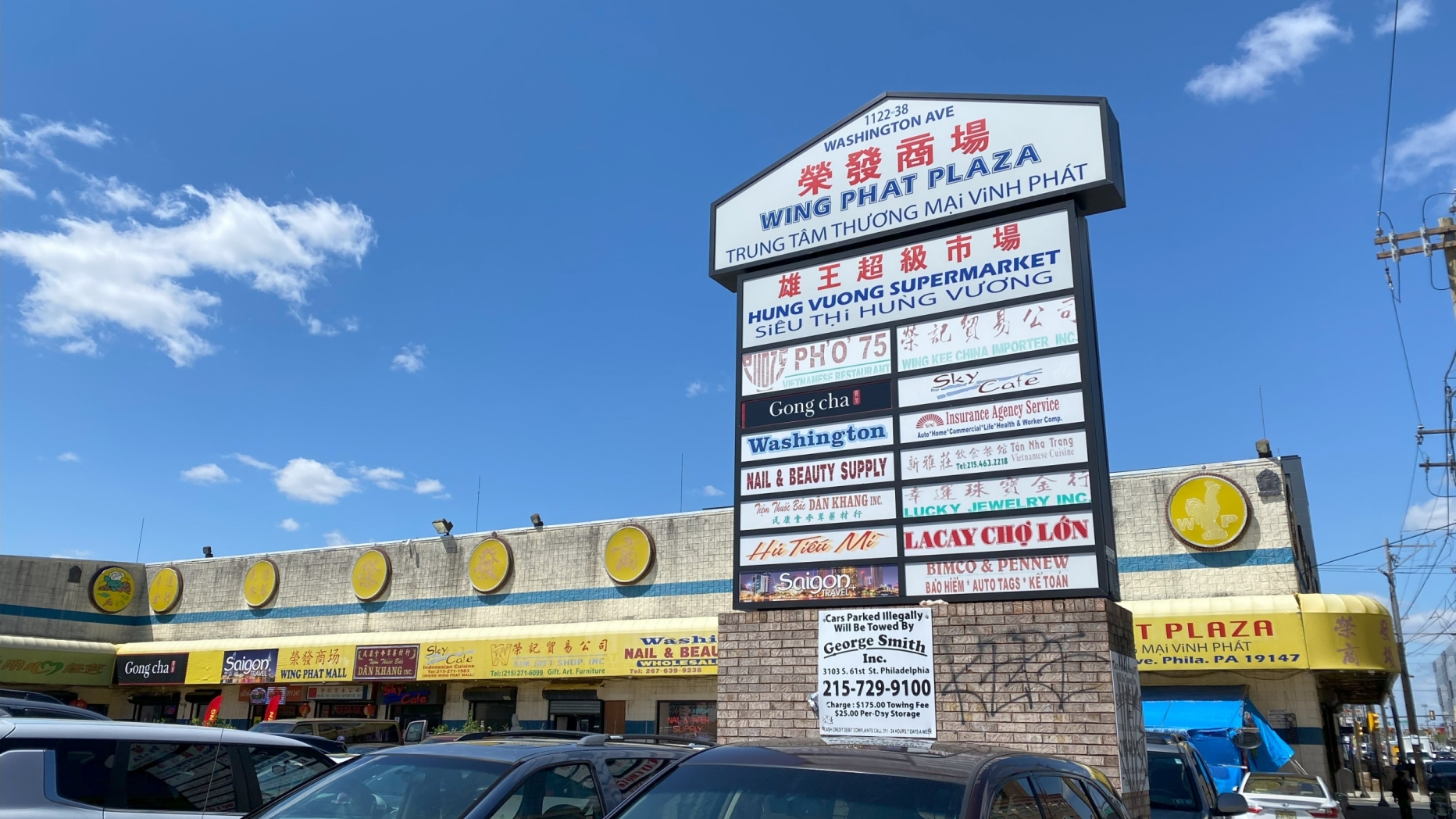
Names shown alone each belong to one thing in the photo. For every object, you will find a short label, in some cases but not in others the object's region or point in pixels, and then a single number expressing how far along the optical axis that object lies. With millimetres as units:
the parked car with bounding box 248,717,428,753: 18484
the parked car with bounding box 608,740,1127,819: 3865
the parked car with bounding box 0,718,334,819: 5273
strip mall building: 18828
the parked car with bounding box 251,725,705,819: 5031
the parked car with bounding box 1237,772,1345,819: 13211
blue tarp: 17891
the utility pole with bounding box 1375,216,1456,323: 23062
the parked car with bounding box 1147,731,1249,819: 8602
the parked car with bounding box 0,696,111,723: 8852
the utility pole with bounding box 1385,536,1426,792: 40791
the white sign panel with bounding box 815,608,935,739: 8422
